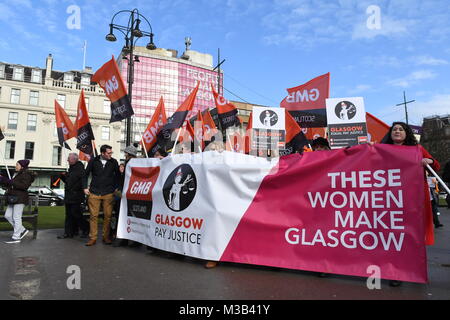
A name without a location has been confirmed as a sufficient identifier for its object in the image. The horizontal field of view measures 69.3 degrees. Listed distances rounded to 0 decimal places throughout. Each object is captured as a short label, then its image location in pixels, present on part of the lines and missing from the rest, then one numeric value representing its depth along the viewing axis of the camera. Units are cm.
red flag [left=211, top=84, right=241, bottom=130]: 1080
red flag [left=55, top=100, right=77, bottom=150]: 1117
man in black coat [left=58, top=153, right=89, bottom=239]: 737
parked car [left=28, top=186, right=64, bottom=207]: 2362
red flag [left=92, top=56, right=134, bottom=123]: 815
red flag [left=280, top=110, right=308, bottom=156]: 911
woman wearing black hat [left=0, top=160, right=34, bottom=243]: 676
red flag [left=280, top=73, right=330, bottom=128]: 927
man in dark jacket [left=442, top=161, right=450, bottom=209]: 500
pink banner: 363
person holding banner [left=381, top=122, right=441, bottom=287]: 381
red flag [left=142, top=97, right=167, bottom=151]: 990
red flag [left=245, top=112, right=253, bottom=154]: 978
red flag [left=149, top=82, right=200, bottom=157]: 884
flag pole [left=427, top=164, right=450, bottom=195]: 383
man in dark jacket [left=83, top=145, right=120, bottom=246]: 640
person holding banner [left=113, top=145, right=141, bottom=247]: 678
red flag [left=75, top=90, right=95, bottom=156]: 886
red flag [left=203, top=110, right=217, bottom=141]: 1084
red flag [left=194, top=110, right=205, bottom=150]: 1027
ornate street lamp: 1255
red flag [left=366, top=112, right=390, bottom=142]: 889
